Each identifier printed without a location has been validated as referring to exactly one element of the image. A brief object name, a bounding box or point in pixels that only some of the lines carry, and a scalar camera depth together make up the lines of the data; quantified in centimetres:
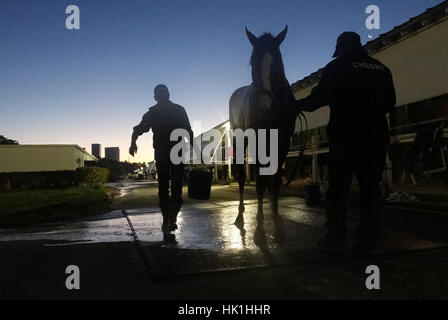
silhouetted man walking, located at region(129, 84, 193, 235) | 520
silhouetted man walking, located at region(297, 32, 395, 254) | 353
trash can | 710
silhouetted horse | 468
